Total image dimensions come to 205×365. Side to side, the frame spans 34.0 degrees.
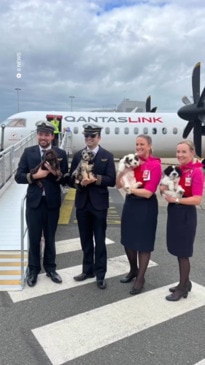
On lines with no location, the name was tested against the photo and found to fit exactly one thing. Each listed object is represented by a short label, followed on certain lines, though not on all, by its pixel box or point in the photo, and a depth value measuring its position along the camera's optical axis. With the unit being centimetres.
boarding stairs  446
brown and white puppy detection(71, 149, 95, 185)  413
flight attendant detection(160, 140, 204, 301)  387
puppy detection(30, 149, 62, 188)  413
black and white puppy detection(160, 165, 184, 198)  390
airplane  1775
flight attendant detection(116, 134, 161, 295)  404
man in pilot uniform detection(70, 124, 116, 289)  423
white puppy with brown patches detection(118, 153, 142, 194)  402
